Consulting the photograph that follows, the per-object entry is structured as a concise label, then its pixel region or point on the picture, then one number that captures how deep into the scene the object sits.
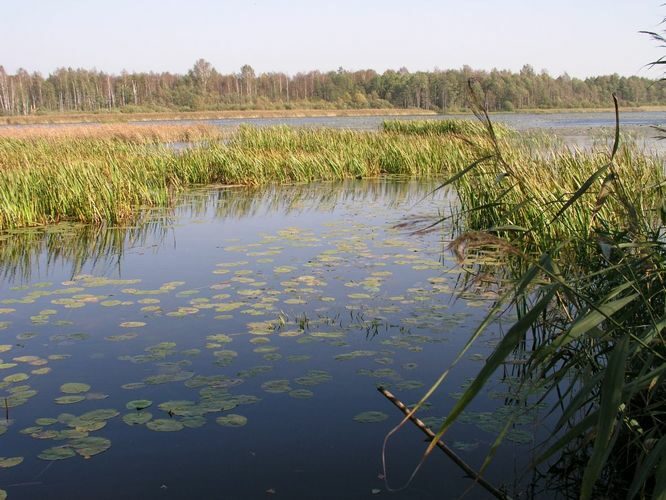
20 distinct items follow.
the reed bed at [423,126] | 21.28
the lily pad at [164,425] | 3.19
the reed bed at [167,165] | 9.28
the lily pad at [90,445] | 2.99
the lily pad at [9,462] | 2.90
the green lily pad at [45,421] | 3.27
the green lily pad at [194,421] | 3.24
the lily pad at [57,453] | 2.96
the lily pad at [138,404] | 3.43
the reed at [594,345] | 1.54
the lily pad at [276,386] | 3.66
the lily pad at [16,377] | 3.78
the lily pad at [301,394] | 3.58
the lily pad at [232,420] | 3.27
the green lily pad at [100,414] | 3.32
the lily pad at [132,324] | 4.77
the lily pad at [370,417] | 3.30
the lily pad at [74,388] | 3.64
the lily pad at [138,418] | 3.27
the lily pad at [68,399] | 3.49
